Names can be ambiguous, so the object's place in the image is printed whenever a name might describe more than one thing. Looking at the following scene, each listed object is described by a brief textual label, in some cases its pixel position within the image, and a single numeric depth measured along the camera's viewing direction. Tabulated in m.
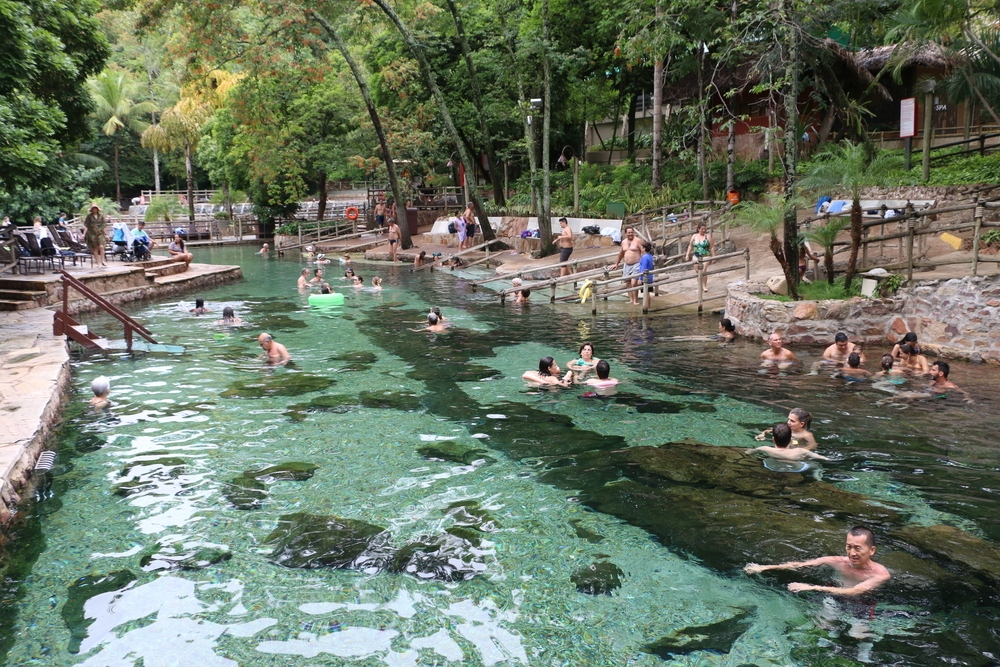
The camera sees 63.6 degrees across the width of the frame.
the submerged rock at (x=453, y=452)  10.34
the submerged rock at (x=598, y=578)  7.03
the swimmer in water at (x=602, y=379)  12.75
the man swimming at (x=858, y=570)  6.60
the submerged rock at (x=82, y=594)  6.46
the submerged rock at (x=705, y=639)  6.11
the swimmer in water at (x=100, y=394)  12.45
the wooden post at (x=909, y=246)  14.90
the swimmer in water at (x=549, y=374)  13.11
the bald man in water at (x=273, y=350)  15.41
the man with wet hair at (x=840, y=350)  13.73
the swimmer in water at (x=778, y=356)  14.03
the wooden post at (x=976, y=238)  13.71
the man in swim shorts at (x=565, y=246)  25.33
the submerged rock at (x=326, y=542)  7.55
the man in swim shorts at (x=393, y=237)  34.53
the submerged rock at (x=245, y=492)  8.88
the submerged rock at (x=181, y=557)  7.52
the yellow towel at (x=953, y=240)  15.17
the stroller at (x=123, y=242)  27.35
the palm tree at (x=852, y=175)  14.43
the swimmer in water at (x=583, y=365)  13.33
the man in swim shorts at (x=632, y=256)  20.47
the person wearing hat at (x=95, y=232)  23.78
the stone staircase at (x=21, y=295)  19.09
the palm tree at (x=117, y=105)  51.06
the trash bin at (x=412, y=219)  40.54
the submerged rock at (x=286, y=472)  9.60
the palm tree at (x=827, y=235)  15.60
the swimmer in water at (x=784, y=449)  9.62
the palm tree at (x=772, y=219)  15.48
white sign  21.75
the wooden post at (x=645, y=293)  18.91
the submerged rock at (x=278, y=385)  13.62
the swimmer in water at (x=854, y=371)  12.98
